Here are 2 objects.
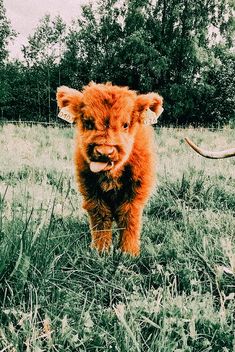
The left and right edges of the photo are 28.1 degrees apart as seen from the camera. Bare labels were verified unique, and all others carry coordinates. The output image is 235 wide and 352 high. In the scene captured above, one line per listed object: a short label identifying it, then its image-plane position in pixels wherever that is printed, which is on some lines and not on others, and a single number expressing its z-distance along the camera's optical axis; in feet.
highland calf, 8.74
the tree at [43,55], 75.15
